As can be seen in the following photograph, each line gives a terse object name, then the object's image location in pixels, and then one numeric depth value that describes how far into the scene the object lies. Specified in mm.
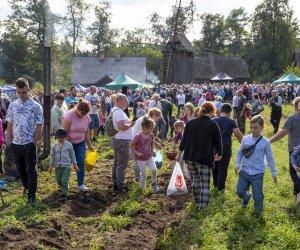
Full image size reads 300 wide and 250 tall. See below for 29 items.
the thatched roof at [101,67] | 63375
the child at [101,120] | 19688
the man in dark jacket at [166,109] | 19625
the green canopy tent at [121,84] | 32625
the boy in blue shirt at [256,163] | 7422
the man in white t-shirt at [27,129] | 8203
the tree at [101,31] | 88669
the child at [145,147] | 9312
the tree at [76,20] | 72938
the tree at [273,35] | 78312
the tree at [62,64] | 72188
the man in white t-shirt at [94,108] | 17219
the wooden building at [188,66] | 54256
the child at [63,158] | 8844
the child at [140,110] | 18234
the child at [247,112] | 20152
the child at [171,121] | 19439
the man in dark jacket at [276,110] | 21141
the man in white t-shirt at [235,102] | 20962
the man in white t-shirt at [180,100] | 31641
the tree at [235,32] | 98750
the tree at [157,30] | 103062
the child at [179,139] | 10302
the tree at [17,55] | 61844
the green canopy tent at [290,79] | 42000
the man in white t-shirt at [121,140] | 9359
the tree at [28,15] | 26997
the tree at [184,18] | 52406
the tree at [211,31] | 96000
